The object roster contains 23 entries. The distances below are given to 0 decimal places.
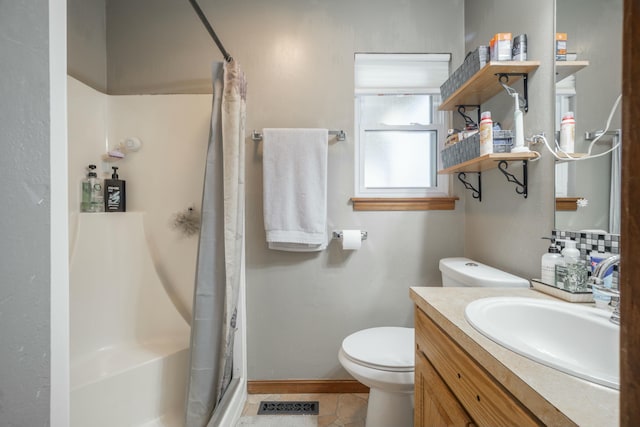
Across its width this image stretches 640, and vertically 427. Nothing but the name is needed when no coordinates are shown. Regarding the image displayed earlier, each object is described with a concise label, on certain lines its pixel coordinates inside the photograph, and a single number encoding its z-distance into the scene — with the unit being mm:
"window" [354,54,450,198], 1658
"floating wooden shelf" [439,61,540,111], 1054
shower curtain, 1147
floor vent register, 1440
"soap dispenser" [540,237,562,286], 924
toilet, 1074
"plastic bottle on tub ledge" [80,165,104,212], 1521
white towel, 1471
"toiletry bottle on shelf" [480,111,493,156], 1069
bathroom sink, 615
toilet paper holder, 1547
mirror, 802
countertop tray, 826
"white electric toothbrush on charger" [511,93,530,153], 1033
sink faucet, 713
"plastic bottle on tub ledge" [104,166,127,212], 1574
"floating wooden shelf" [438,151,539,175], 1034
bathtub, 1147
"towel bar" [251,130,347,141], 1522
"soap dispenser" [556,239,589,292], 849
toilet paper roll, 1504
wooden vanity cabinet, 521
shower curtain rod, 1062
